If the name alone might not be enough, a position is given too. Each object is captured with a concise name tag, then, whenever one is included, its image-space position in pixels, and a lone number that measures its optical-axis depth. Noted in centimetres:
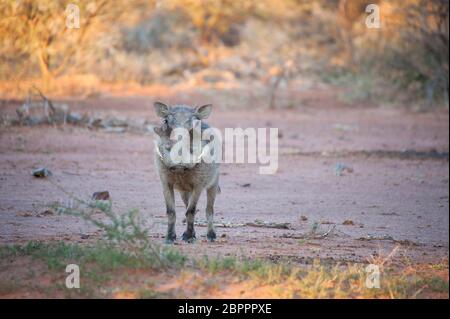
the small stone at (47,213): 1808
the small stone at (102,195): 1970
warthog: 1462
